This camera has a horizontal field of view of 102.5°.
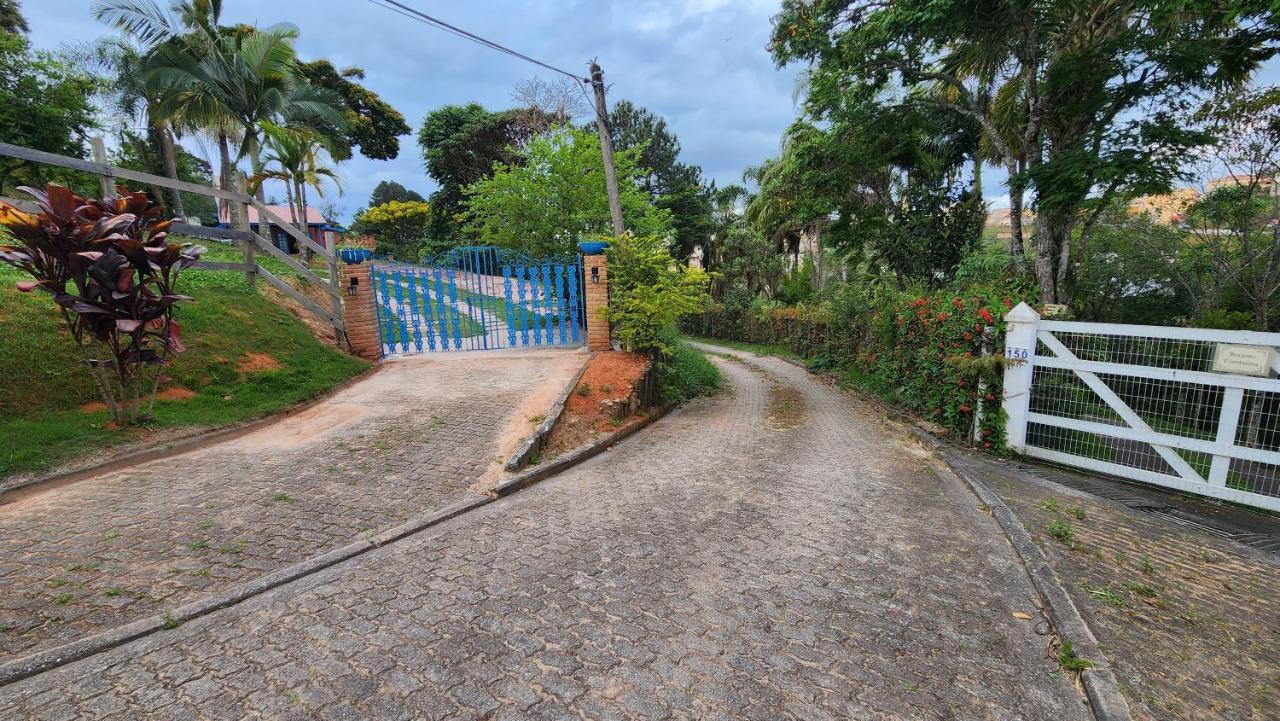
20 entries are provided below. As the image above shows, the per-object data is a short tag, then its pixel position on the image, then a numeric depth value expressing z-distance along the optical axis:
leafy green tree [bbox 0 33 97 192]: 15.45
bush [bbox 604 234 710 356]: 7.68
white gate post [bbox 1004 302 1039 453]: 5.39
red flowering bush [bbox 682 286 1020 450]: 5.84
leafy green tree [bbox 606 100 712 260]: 27.38
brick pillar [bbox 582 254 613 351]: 8.26
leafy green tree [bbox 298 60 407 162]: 30.23
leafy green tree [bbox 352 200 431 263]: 34.62
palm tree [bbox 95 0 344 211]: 13.45
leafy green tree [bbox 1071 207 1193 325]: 12.16
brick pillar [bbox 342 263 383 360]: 8.04
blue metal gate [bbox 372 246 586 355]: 8.60
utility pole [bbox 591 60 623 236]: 9.70
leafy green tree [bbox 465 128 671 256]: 12.55
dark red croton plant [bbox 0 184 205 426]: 4.36
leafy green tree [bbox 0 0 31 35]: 19.31
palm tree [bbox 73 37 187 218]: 18.08
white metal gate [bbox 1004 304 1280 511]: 4.18
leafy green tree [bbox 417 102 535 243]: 26.62
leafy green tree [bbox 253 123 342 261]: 16.86
